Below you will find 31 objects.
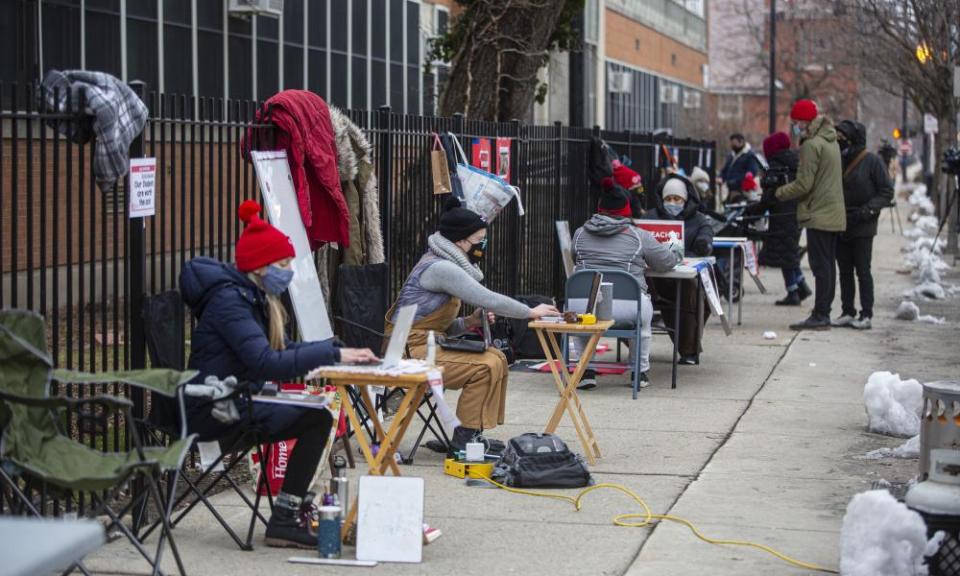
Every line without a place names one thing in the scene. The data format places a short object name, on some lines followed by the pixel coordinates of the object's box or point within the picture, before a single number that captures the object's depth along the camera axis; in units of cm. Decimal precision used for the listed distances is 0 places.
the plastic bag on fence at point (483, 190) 1103
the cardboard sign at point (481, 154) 1193
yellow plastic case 786
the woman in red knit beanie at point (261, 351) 610
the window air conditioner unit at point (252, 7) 1834
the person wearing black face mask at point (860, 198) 1459
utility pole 4144
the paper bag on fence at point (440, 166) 1093
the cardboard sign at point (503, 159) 1275
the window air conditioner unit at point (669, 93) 5581
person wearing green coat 1423
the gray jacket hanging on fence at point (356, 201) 904
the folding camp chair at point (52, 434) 529
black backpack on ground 761
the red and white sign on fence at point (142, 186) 669
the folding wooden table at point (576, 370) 812
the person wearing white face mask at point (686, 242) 1190
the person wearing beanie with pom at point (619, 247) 1079
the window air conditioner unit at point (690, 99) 6038
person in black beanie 801
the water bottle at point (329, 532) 608
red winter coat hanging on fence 833
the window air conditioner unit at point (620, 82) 4634
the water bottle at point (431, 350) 647
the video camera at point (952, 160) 1335
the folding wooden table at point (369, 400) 609
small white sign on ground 611
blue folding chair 1030
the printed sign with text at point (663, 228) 1251
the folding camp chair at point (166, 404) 620
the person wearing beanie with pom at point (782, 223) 1691
